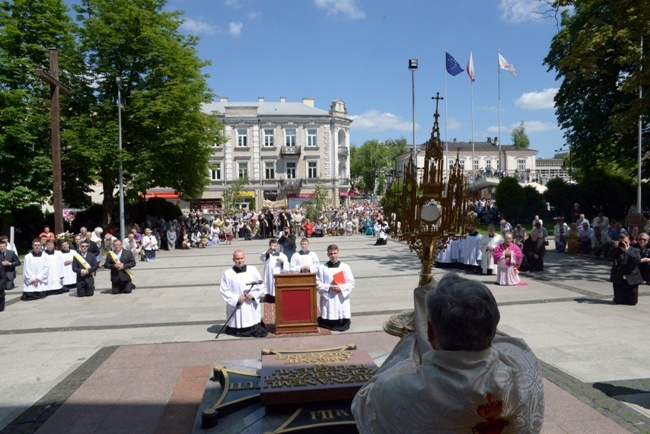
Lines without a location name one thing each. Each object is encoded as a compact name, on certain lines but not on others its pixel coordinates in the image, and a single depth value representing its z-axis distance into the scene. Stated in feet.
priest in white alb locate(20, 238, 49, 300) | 43.52
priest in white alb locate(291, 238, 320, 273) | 35.55
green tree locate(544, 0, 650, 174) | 47.11
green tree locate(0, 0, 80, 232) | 75.41
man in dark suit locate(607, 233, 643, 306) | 34.68
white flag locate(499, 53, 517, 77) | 114.83
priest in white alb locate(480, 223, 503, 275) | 51.67
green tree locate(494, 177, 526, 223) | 109.50
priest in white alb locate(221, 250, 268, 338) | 29.78
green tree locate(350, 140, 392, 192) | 313.12
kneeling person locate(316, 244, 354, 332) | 31.24
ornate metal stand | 17.65
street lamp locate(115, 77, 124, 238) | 75.87
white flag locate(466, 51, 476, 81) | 115.27
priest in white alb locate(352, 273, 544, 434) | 6.68
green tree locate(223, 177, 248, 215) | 128.57
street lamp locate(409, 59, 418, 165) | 74.28
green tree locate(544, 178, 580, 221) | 107.55
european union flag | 86.38
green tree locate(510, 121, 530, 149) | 312.29
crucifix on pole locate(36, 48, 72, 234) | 50.72
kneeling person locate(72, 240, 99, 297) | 43.88
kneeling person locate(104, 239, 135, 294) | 44.47
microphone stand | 29.48
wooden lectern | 29.68
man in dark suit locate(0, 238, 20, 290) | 45.27
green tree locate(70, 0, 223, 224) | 82.99
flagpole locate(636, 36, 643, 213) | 66.11
